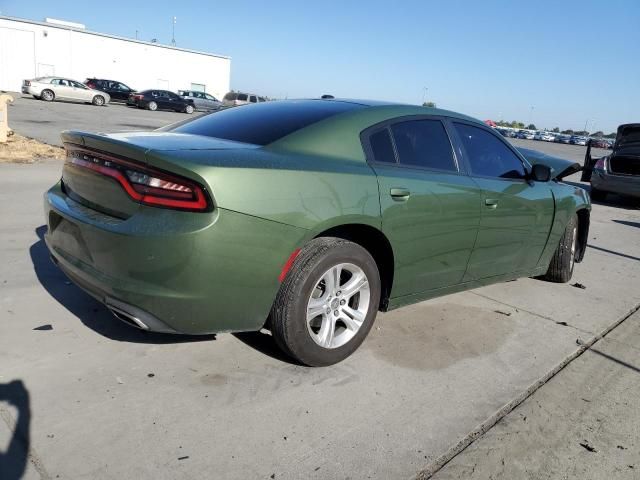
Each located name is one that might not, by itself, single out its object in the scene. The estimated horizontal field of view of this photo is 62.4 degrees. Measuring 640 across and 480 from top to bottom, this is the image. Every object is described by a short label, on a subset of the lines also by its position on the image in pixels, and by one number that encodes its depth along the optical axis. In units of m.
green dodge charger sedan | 2.52
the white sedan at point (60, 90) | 30.45
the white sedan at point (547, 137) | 67.44
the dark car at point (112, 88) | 34.66
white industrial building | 36.97
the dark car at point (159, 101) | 33.62
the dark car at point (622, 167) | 11.08
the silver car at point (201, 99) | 37.72
